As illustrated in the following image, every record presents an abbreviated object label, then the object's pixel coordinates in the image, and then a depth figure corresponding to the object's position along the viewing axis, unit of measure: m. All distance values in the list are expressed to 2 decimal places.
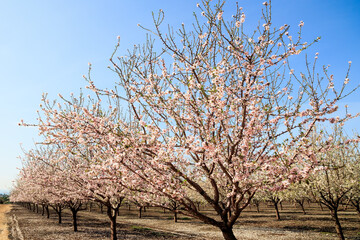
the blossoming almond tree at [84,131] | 5.70
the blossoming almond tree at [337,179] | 15.25
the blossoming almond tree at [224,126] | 4.79
